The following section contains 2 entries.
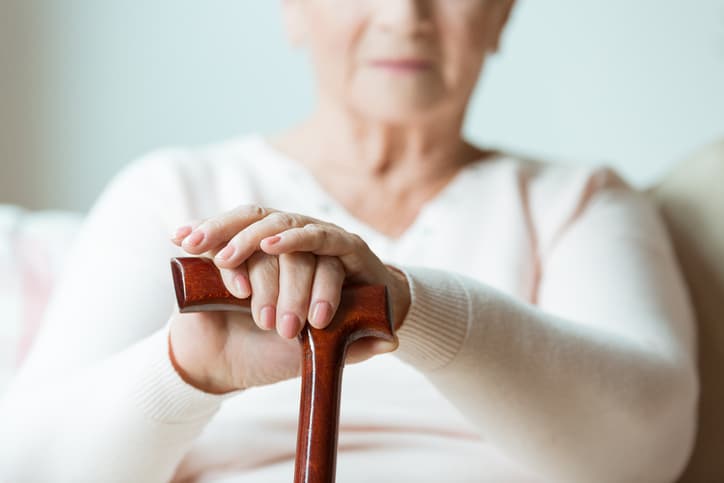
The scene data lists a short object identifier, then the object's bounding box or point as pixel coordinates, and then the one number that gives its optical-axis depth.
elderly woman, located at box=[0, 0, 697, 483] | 1.10
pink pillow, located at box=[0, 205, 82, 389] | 1.59
